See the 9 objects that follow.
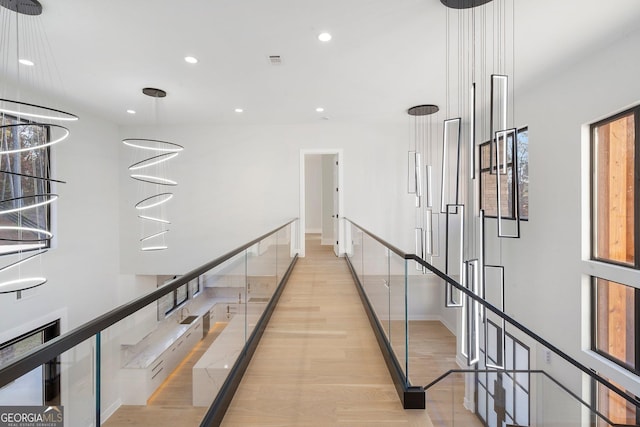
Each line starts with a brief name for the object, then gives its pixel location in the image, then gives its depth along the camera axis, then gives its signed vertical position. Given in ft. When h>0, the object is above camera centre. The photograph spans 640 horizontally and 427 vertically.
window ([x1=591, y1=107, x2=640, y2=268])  12.51 +0.87
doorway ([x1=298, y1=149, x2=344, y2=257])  26.02 +1.45
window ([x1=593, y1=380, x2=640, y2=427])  13.07 -8.40
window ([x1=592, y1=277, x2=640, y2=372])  12.57 -4.61
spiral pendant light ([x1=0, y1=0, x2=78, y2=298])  14.66 +2.54
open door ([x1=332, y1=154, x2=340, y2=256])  26.35 +0.28
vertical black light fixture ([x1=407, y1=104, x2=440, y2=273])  25.29 +4.56
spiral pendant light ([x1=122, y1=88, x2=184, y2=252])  25.98 +1.40
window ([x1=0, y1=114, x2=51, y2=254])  16.51 +1.63
